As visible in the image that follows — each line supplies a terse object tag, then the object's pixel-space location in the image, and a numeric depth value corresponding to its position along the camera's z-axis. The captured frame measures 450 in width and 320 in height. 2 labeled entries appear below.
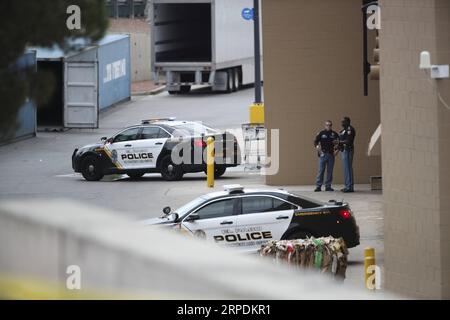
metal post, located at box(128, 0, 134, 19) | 62.61
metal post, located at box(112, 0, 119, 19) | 60.00
